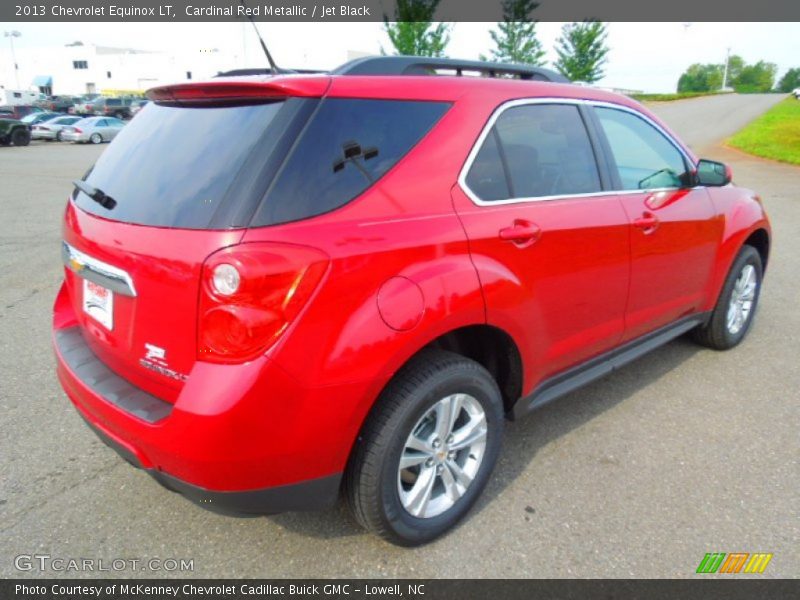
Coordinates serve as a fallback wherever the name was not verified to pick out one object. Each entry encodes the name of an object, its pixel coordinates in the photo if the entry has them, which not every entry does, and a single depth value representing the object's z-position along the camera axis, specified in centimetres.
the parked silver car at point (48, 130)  2946
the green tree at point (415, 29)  2853
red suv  187
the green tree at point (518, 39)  3534
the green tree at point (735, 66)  13875
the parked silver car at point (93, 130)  2861
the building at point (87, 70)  7519
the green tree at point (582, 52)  4169
